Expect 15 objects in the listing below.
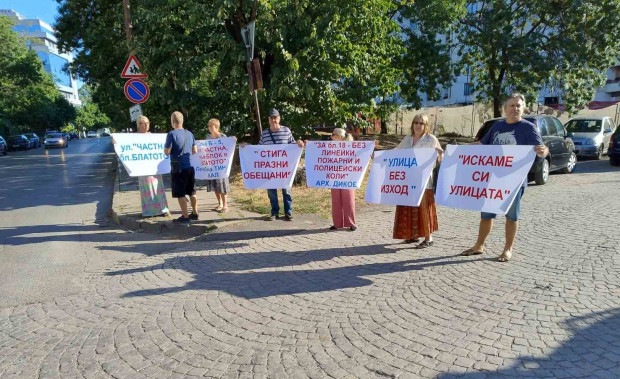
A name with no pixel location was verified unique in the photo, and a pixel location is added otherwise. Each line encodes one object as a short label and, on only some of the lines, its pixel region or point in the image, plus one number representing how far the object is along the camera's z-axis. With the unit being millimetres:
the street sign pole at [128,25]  12570
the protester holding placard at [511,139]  4816
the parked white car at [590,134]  16984
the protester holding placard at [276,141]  7472
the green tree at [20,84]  39469
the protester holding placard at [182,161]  7297
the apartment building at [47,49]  92994
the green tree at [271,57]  10938
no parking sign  10477
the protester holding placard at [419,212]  5617
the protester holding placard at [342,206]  6926
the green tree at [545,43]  18156
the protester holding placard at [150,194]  7852
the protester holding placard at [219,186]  8172
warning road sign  10539
